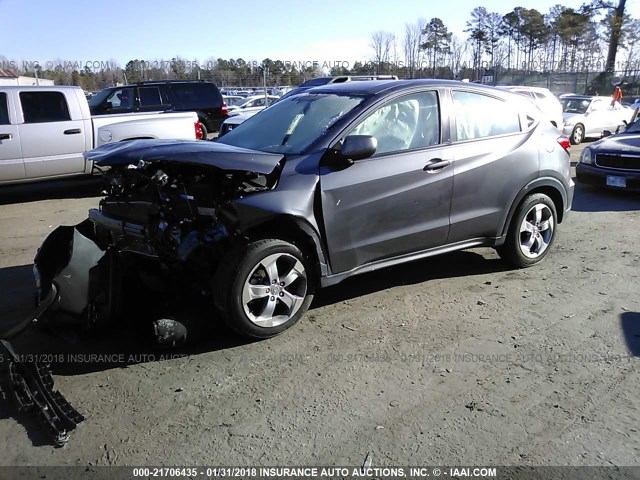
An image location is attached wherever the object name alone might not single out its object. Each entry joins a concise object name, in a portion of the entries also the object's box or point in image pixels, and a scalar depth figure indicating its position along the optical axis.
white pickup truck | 8.97
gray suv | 3.93
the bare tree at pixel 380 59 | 43.38
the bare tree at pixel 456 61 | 49.97
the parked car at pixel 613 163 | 8.93
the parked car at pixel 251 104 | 20.63
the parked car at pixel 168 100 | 14.20
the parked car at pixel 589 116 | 16.61
